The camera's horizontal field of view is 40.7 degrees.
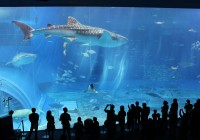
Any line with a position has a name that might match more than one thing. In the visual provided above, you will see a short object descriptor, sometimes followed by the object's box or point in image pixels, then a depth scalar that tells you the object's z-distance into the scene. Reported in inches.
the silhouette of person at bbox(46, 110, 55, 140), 260.4
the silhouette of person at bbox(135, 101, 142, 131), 289.0
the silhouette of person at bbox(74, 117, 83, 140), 232.4
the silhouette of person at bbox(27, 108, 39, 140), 263.6
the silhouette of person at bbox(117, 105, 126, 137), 277.2
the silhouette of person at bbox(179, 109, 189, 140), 254.9
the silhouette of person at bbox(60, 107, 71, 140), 264.8
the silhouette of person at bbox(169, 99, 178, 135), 280.9
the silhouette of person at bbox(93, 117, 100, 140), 230.8
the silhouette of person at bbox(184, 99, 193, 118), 279.8
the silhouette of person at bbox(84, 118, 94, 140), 228.1
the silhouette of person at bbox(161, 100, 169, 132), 294.6
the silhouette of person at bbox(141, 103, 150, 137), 285.4
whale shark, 437.7
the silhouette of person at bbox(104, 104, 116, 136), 264.4
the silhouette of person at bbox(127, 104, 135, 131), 285.3
